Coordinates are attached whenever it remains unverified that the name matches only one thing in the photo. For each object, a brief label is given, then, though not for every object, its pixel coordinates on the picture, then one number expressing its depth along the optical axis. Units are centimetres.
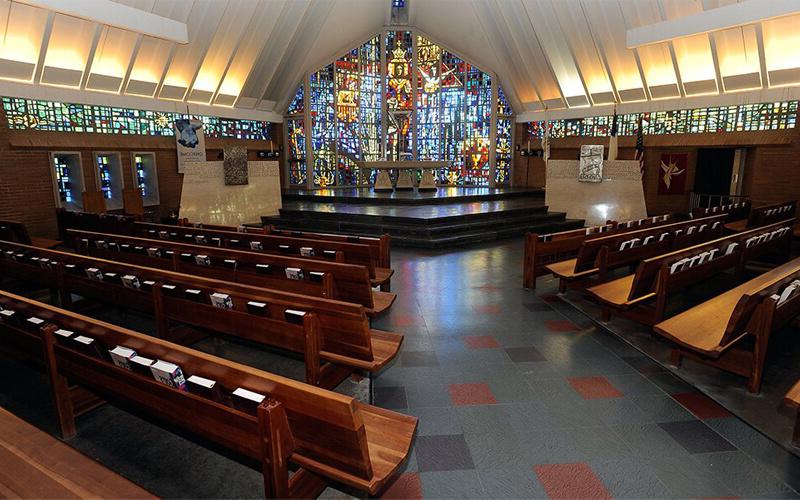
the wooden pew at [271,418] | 152
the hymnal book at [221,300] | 273
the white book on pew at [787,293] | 290
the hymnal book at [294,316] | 243
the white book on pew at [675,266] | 363
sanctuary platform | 837
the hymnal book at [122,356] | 192
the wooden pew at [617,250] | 460
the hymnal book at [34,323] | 248
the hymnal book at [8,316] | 268
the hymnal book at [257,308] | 256
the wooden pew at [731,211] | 799
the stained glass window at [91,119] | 916
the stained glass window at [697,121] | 1037
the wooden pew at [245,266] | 325
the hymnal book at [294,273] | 343
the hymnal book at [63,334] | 225
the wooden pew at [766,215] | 705
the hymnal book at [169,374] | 177
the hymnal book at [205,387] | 170
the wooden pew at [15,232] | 611
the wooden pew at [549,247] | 534
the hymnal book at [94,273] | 348
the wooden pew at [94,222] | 662
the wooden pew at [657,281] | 362
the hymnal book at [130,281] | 327
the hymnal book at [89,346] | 215
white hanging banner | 1218
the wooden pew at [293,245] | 414
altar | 1270
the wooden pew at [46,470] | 126
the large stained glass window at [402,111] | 1599
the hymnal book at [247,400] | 158
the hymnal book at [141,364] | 185
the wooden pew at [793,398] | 205
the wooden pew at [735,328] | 275
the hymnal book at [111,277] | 340
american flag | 1172
